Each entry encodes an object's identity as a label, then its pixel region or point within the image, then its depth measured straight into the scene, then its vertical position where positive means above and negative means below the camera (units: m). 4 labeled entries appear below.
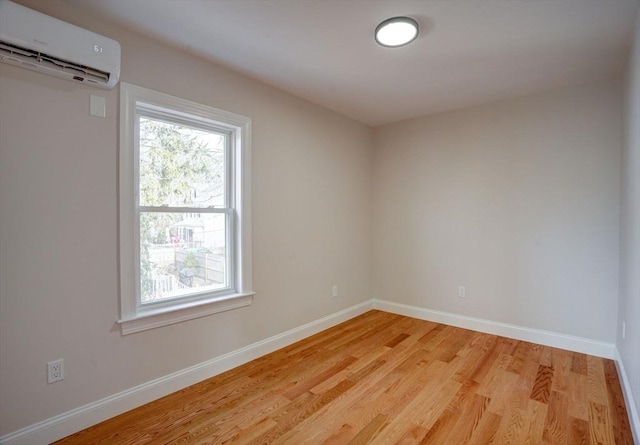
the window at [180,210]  2.16 +0.08
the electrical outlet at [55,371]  1.85 -0.88
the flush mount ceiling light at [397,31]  2.03 +1.25
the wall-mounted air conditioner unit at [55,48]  1.59 +0.93
